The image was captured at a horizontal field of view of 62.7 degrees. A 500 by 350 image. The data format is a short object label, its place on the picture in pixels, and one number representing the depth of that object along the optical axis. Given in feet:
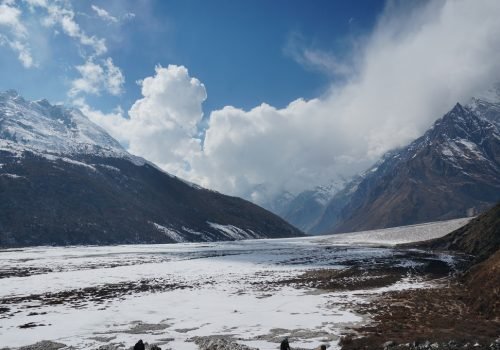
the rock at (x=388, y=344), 78.23
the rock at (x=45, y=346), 82.99
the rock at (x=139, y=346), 72.18
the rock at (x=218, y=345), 76.93
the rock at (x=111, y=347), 82.17
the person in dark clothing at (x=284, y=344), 73.51
